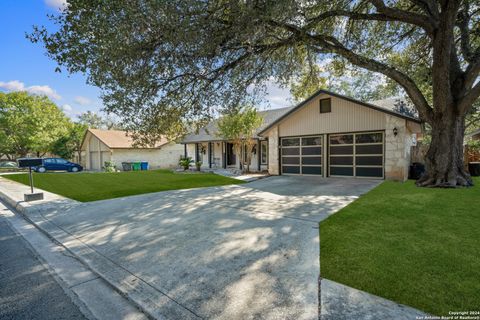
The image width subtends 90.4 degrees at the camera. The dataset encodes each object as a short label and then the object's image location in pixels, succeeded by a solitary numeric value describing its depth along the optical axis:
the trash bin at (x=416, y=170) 11.53
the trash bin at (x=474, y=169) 12.68
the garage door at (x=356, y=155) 11.58
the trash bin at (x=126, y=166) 23.58
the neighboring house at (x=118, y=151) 24.22
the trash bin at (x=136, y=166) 23.88
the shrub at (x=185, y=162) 19.23
